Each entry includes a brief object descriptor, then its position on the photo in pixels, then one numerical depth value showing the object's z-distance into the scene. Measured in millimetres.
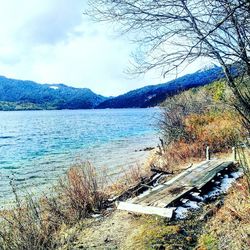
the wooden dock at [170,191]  5715
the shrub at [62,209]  4370
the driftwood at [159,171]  8729
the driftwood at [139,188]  7214
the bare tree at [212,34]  4031
